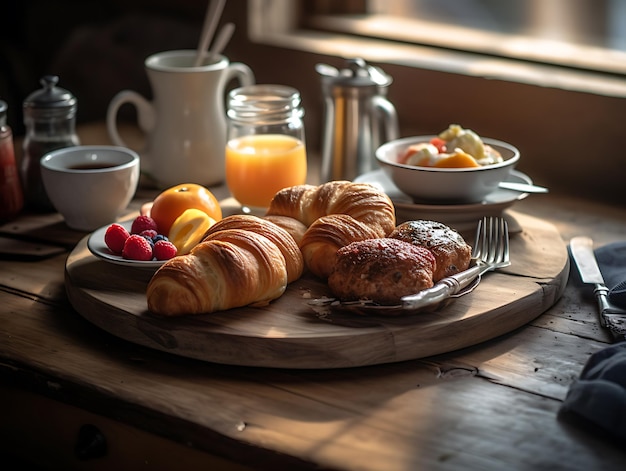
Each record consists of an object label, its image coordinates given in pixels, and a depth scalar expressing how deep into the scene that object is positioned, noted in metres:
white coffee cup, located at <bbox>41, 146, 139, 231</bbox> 1.39
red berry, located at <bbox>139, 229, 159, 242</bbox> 1.24
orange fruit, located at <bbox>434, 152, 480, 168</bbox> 1.34
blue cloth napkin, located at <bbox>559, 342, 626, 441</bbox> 0.86
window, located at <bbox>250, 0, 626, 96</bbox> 1.73
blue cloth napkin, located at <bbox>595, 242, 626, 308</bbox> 1.13
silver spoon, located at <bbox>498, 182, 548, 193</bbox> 1.38
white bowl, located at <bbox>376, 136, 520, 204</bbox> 1.33
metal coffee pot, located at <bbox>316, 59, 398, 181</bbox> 1.56
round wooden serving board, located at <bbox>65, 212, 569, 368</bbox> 1.00
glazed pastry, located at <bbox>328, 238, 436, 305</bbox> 1.04
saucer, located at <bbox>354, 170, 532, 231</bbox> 1.34
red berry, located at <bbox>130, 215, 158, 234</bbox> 1.28
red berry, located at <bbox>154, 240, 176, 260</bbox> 1.19
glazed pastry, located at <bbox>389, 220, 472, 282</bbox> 1.11
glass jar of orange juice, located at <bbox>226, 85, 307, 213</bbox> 1.46
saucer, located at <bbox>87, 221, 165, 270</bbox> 1.18
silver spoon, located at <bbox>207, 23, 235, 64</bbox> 1.57
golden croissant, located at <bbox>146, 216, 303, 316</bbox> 1.04
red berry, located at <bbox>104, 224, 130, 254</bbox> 1.23
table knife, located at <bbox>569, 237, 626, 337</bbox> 1.09
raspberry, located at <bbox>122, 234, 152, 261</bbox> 1.19
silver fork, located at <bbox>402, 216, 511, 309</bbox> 1.03
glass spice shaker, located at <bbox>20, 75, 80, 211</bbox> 1.49
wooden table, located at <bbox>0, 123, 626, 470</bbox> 0.85
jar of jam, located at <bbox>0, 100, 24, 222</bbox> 1.46
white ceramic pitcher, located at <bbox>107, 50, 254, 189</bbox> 1.61
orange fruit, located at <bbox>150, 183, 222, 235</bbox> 1.30
